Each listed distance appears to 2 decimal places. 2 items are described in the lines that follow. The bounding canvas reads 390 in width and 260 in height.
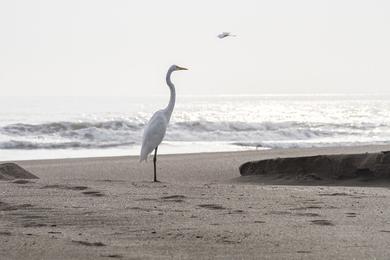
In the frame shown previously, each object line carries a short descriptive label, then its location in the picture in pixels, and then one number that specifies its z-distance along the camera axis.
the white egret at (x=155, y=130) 22.17
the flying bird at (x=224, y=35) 21.95
